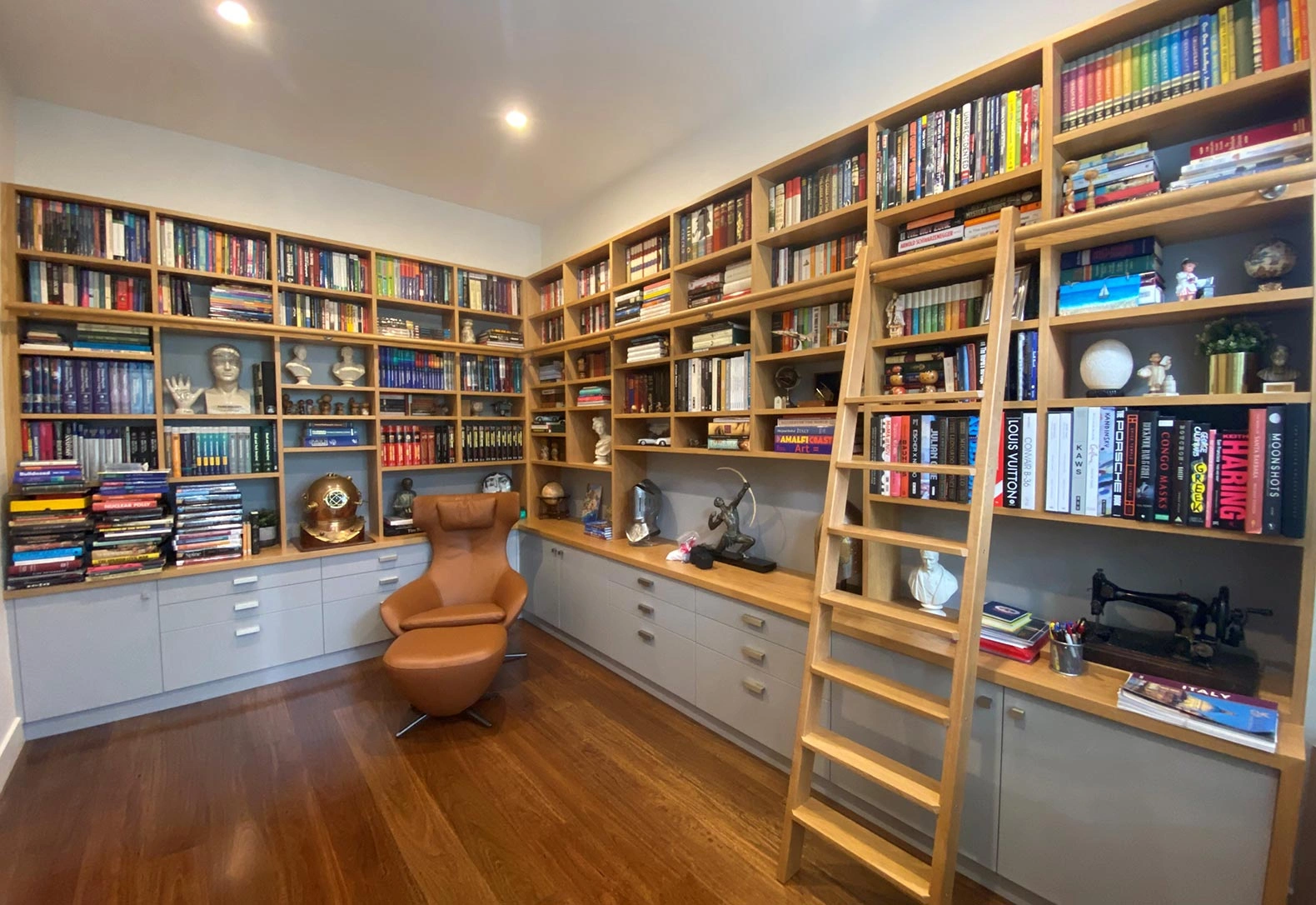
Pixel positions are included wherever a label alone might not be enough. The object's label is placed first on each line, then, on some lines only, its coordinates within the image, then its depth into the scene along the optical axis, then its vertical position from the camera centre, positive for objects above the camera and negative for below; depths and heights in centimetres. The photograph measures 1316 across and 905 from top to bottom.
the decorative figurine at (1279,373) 129 +16
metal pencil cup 147 -66
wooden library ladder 138 -69
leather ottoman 239 -114
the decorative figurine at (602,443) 345 -9
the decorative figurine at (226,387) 301 +25
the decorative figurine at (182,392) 290 +20
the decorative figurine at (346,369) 345 +41
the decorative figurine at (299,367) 325 +40
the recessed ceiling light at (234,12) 198 +165
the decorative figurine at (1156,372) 148 +18
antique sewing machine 135 -62
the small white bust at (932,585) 183 -55
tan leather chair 309 -85
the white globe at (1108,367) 151 +20
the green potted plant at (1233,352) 135 +22
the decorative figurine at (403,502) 361 -52
